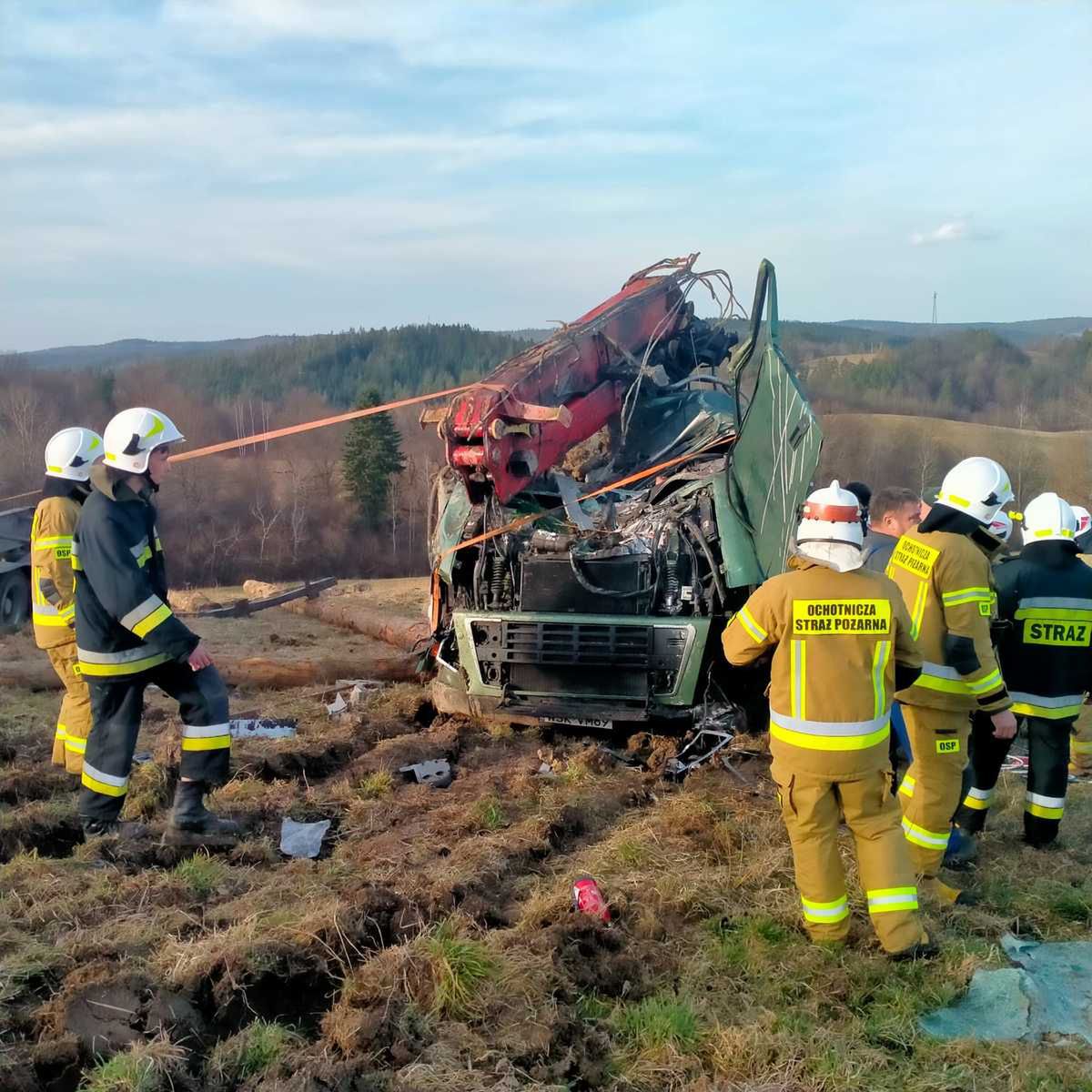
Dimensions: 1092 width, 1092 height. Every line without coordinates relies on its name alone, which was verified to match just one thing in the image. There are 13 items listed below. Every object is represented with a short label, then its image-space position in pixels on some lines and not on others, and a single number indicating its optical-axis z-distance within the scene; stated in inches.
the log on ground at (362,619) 468.8
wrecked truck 241.8
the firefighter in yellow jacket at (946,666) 157.8
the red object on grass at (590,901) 148.8
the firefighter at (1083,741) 266.7
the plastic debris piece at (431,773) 226.4
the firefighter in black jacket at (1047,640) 180.9
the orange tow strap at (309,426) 207.5
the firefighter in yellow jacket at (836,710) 137.2
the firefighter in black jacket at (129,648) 171.0
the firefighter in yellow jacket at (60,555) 221.8
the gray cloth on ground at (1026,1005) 124.2
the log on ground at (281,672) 346.5
